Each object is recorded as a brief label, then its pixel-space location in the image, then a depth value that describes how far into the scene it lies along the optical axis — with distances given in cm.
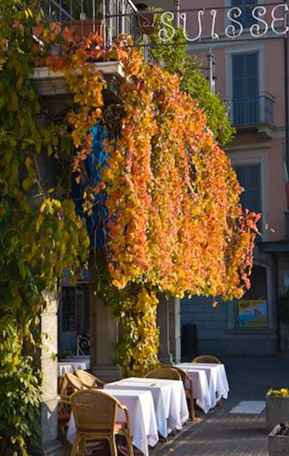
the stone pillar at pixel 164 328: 2886
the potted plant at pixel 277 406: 1951
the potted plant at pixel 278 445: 1231
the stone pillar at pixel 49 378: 1516
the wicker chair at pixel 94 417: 1532
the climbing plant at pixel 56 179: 1437
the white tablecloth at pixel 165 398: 1832
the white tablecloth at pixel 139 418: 1644
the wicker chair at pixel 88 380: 1971
